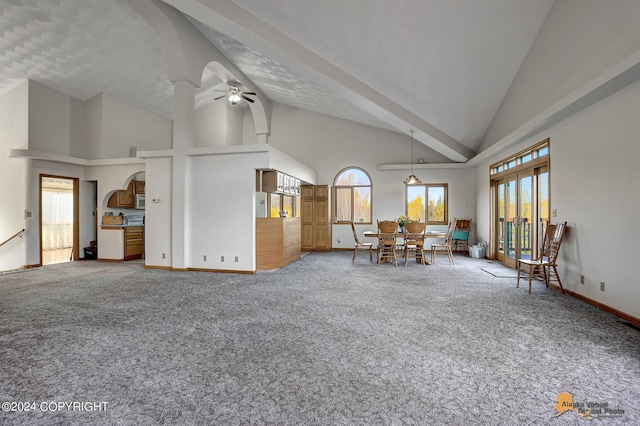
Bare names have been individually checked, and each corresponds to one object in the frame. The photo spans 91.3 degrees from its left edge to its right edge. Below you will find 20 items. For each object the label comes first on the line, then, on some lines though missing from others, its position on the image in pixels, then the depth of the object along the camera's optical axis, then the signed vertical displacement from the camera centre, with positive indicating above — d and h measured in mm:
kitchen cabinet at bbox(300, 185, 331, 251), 10281 -157
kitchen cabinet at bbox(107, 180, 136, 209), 8508 +395
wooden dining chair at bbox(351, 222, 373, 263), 7652 -830
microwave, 9039 +339
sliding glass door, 5660 +140
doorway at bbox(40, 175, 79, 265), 9375 -217
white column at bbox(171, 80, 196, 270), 6488 +741
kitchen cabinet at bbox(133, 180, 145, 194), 8883 +766
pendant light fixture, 8242 +844
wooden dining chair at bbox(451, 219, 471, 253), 9352 -693
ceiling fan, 7551 +2865
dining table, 7367 -542
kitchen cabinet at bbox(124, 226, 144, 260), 8117 -783
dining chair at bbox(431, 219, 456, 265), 7282 -799
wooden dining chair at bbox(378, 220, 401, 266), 7188 -554
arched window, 10188 +530
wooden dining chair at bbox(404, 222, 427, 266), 7074 -553
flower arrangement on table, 7395 -212
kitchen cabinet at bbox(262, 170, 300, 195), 6746 +679
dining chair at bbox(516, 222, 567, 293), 4617 -637
